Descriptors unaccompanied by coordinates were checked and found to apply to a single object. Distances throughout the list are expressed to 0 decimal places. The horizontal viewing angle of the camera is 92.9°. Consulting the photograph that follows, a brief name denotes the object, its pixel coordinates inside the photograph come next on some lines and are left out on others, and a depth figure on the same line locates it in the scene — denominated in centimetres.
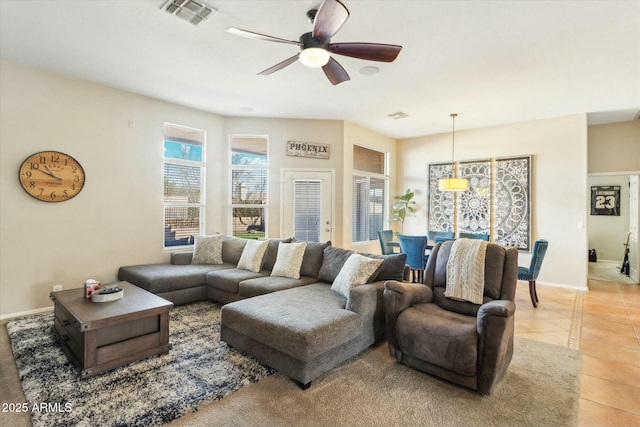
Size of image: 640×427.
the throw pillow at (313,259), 387
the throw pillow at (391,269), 316
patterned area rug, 191
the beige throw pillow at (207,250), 473
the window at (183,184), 508
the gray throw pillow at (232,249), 473
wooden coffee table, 233
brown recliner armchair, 209
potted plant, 673
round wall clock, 374
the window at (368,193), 649
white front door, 588
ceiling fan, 217
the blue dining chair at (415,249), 448
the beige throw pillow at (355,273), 297
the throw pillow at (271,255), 429
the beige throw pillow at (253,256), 421
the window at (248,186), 580
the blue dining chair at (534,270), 410
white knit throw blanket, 258
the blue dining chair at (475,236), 492
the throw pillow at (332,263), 357
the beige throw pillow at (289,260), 386
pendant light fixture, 524
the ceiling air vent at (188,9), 254
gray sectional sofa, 226
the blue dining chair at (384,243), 530
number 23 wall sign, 742
